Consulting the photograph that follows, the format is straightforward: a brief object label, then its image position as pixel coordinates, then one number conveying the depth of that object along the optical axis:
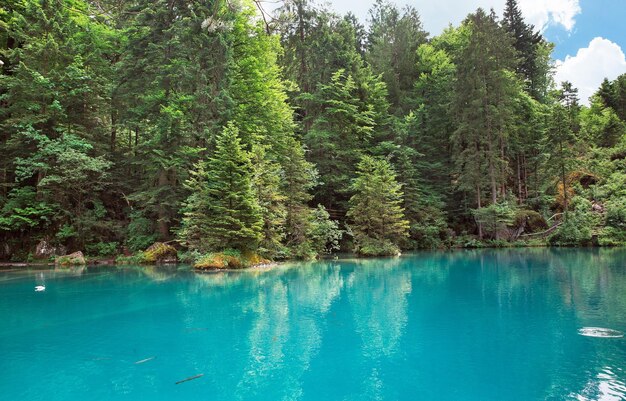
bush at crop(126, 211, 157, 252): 21.77
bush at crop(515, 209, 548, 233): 29.58
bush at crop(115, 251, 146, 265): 20.47
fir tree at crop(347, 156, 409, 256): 23.61
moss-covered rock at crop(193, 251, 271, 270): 16.84
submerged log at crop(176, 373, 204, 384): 5.04
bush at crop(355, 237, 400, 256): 23.30
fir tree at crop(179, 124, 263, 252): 17.45
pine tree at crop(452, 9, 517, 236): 28.50
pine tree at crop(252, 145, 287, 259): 19.23
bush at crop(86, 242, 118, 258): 22.23
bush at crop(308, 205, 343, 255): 22.17
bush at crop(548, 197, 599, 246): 26.52
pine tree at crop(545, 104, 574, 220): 28.67
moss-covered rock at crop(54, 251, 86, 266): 20.05
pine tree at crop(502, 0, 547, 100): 38.94
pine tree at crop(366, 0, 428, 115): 36.06
